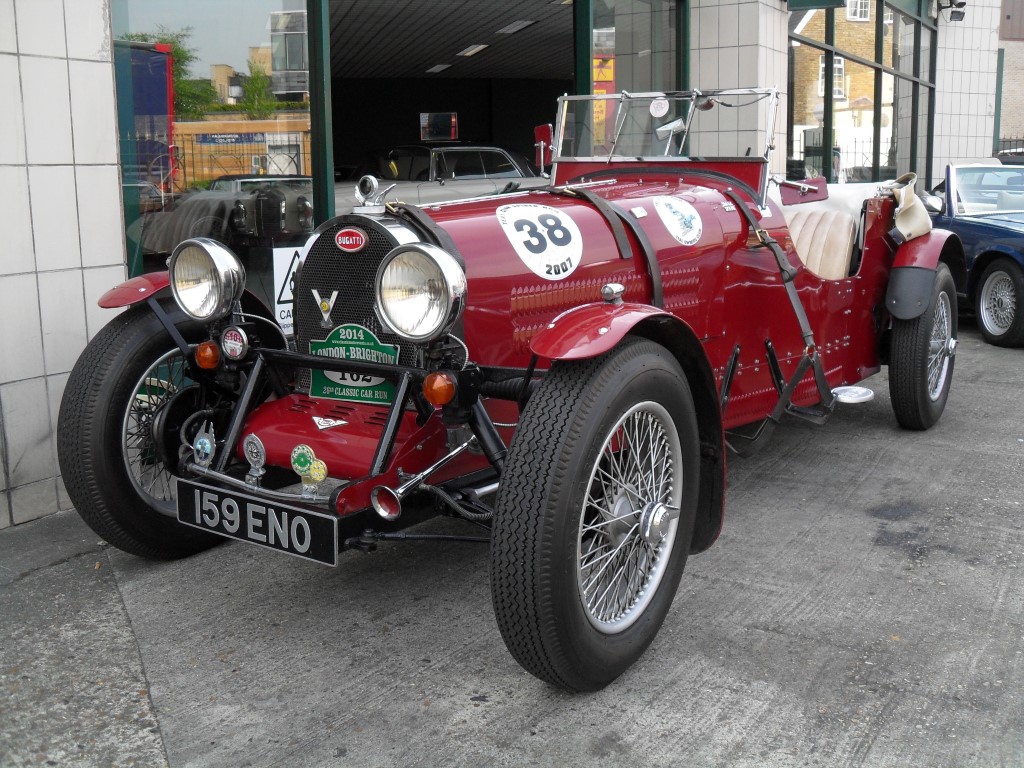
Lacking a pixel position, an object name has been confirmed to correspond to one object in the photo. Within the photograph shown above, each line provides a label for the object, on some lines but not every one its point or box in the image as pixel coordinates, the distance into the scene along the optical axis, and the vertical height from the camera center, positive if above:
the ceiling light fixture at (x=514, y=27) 17.22 +3.32
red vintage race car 2.70 -0.53
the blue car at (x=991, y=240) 8.05 -0.18
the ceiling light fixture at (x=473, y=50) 20.28 +3.46
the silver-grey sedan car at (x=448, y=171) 13.38 +0.71
